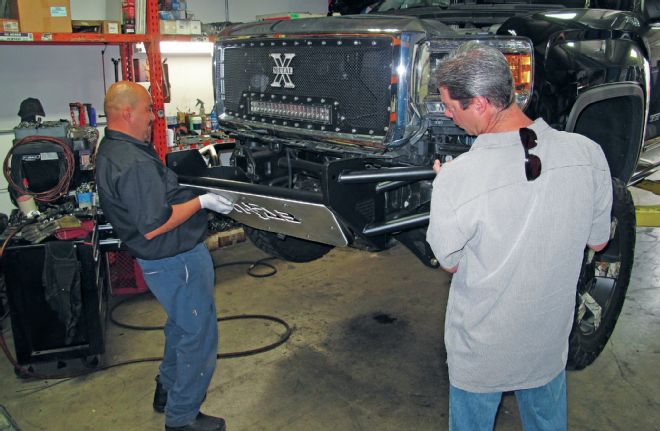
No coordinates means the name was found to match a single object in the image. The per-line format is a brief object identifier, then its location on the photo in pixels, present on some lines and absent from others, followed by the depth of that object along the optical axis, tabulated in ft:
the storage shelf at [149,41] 13.88
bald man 8.30
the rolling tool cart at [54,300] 11.03
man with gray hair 5.18
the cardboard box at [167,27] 15.71
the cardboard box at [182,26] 15.94
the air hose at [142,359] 11.10
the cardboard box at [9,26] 13.39
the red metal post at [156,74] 15.16
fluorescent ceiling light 16.79
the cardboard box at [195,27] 16.22
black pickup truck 8.68
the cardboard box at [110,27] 14.70
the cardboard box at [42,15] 13.50
